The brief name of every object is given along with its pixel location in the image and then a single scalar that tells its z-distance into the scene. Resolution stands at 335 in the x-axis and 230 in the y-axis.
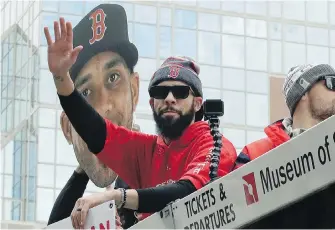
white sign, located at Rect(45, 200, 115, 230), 5.19
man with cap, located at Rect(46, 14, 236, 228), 5.91
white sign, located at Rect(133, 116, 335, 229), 3.96
